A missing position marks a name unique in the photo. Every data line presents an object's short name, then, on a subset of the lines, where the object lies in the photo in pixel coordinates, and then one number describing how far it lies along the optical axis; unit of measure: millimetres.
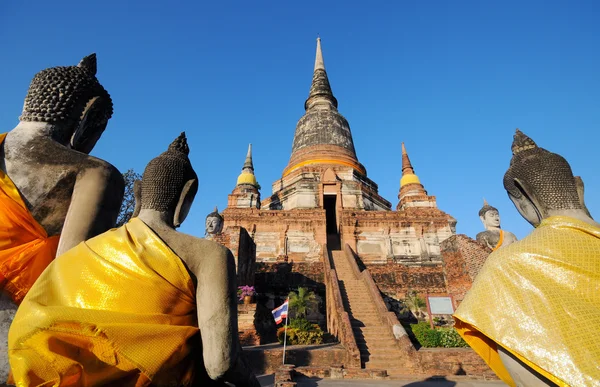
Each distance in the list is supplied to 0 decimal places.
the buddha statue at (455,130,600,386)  1707
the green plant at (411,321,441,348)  10961
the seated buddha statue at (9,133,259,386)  1530
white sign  11992
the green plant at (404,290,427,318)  14133
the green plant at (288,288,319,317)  12820
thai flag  9508
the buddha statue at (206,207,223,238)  16078
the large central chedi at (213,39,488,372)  11591
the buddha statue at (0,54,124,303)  2045
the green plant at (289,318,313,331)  11219
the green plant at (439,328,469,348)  10727
